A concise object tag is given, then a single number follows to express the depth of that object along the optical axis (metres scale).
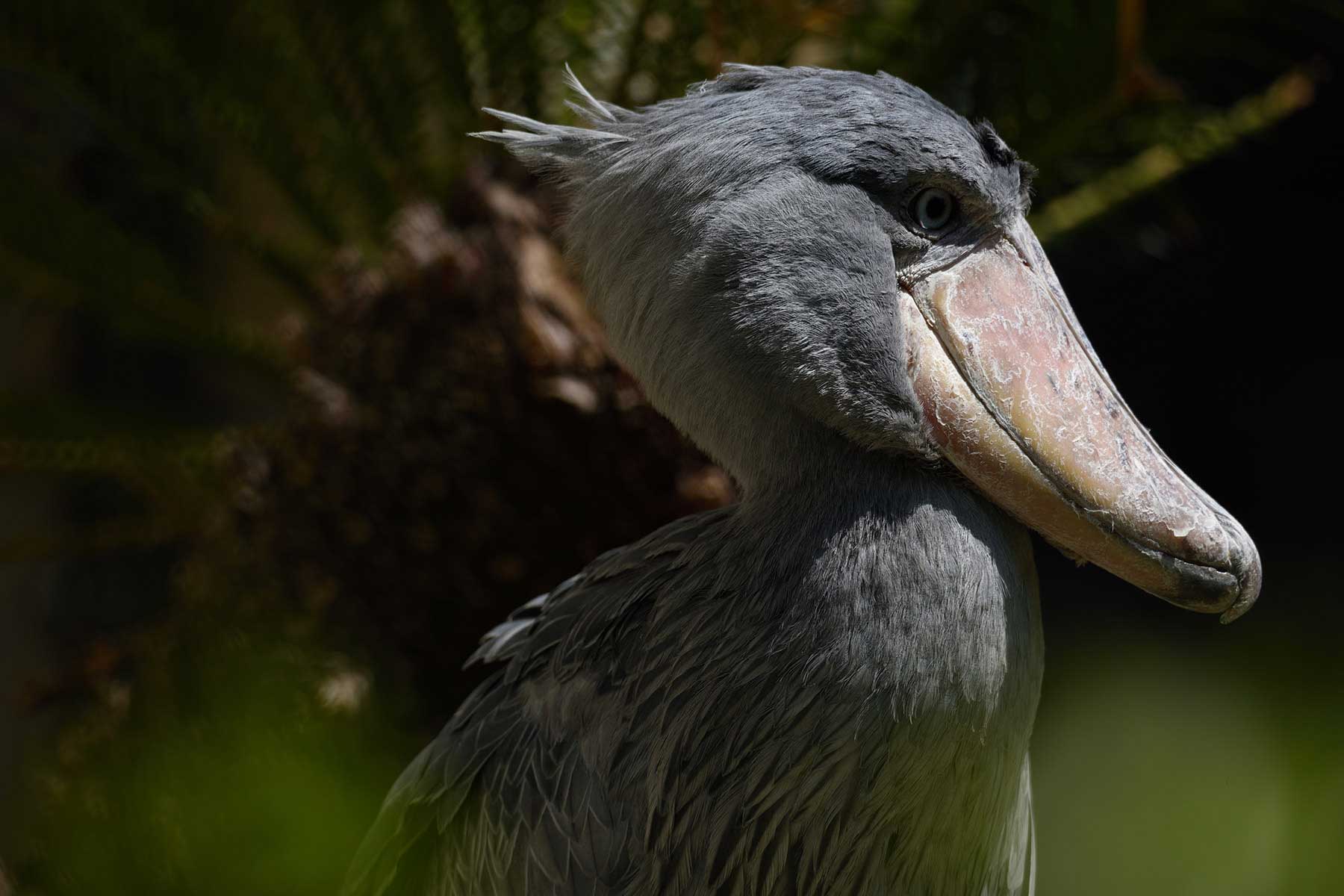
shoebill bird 6.95
